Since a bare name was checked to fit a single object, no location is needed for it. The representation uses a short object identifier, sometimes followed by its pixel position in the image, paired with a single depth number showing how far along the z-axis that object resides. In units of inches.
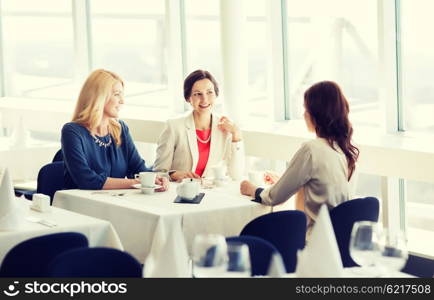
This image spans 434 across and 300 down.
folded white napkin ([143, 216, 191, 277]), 147.7
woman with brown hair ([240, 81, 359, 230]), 231.8
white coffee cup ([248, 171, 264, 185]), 265.3
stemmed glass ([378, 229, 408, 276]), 151.6
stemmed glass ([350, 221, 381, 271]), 153.0
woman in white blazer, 296.1
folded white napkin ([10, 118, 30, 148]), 409.8
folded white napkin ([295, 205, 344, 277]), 152.3
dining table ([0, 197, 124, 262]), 212.0
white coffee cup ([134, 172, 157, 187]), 258.4
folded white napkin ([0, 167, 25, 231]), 213.9
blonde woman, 268.1
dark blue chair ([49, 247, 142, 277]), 161.9
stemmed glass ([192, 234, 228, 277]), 139.5
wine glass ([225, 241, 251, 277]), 137.6
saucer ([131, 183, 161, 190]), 259.8
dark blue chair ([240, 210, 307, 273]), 208.0
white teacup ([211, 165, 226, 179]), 274.7
